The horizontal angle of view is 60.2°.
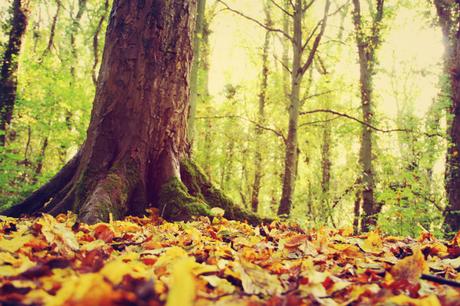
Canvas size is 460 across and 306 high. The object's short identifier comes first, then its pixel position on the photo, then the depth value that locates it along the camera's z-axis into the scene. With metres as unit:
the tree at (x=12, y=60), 10.82
